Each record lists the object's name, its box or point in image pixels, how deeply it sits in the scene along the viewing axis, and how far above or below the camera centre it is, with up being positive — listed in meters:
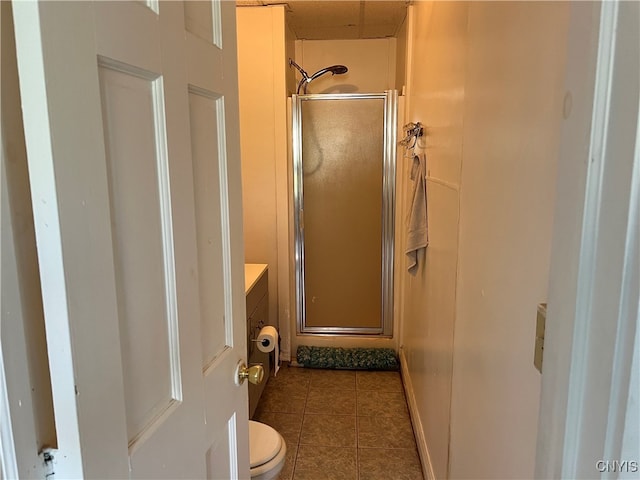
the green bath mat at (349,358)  3.17 -1.27
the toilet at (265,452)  1.59 -0.99
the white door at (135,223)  0.51 -0.06
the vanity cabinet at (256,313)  2.37 -0.76
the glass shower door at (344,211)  3.12 -0.23
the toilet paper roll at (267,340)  2.00 -0.72
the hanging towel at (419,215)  2.14 -0.18
